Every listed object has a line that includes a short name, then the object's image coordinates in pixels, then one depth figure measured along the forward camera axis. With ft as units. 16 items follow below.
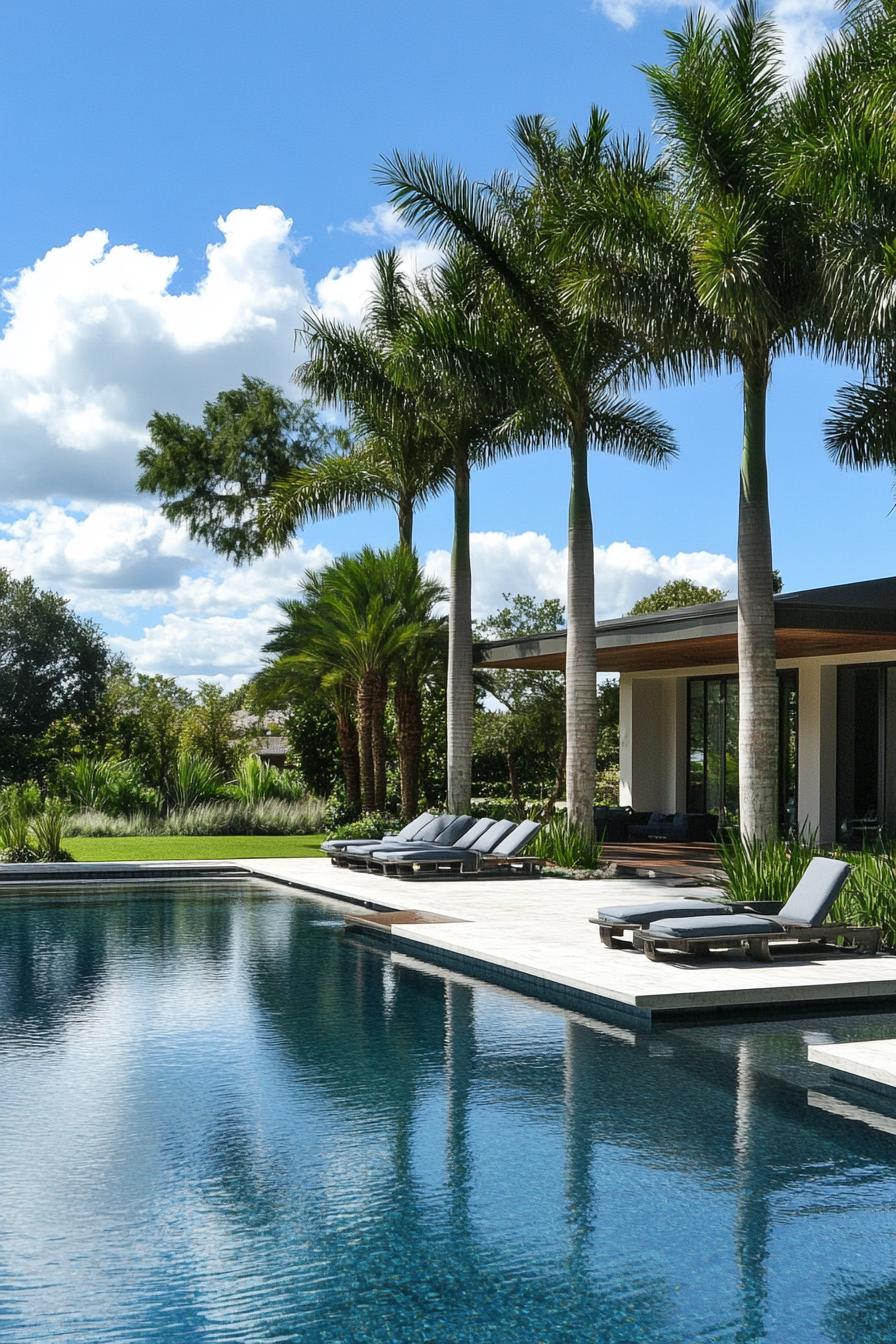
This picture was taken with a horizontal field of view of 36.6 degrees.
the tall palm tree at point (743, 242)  52.54
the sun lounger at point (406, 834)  71.15
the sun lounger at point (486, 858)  63.82
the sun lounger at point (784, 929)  37.09
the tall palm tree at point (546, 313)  67.15
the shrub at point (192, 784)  105.40
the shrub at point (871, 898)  40.86
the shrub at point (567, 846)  66.44
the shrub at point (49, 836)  73.46
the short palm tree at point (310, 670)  91.04
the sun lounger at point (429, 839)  67.97
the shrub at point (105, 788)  102.32
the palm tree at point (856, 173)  48.11
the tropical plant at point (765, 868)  45.75
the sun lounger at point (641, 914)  39.11
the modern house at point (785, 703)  64.44
